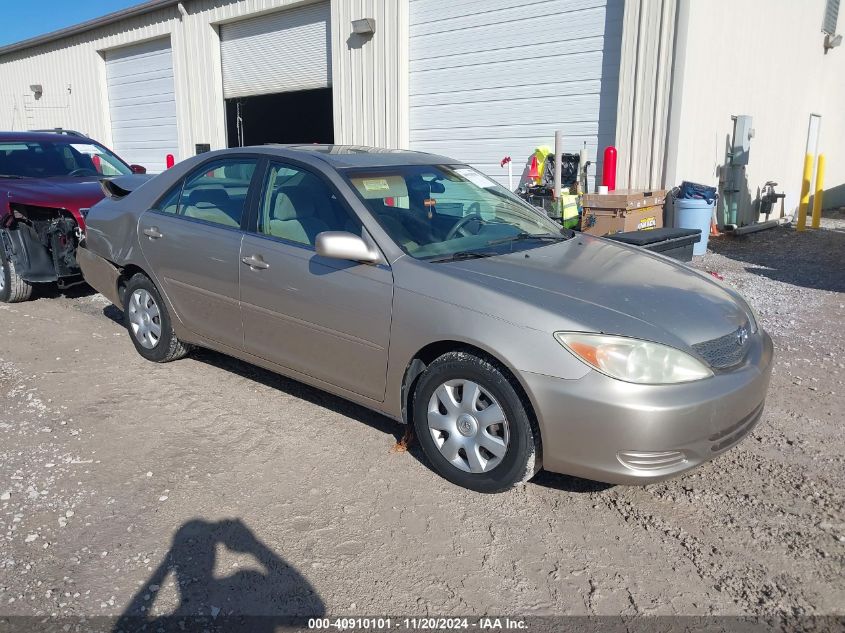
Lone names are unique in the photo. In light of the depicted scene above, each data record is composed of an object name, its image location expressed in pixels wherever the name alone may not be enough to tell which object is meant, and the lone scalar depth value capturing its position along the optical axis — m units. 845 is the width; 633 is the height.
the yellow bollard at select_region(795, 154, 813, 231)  12.49
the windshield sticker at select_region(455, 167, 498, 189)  4.59
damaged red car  6.72
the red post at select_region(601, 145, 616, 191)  9.24
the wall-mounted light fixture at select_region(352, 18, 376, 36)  11.82
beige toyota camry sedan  2.93
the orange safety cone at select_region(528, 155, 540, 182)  10.11
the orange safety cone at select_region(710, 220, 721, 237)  10.80
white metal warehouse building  9.14
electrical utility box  10.49
